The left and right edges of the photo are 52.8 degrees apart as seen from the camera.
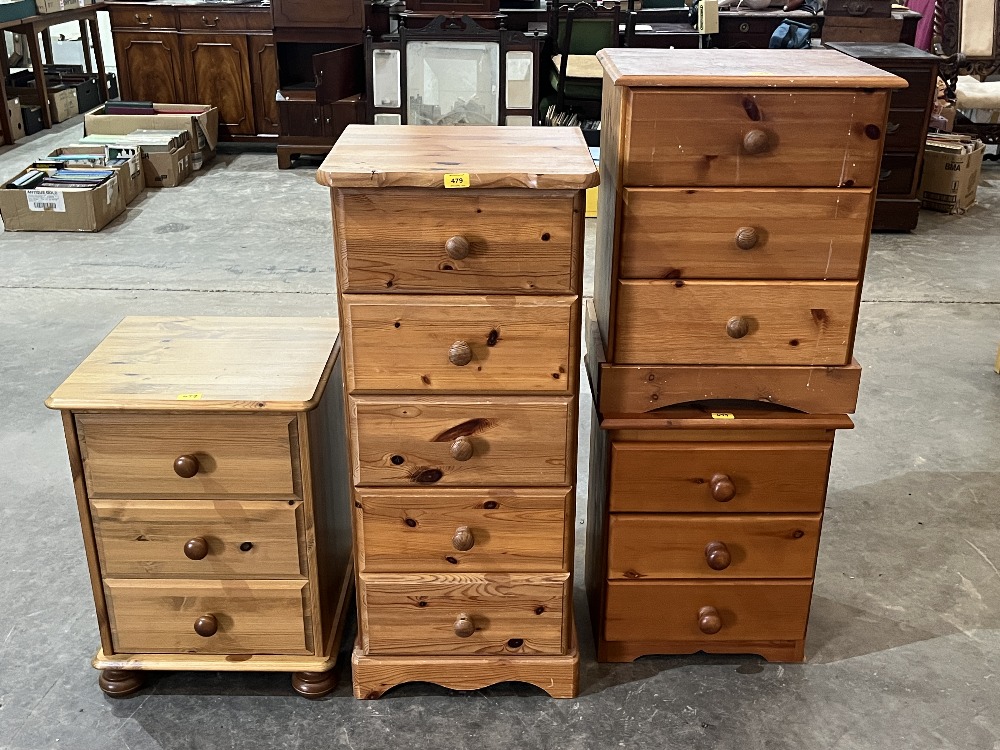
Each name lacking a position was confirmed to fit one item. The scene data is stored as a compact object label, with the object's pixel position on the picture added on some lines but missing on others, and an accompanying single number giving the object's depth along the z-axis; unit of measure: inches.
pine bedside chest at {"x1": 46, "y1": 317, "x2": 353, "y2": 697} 76.9
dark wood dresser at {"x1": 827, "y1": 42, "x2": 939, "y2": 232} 197.0
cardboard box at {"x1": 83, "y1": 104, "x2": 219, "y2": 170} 247.8
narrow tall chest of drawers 69.4
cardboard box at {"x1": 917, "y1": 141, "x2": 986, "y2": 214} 220.8
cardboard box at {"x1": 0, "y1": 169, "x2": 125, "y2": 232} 204.5
